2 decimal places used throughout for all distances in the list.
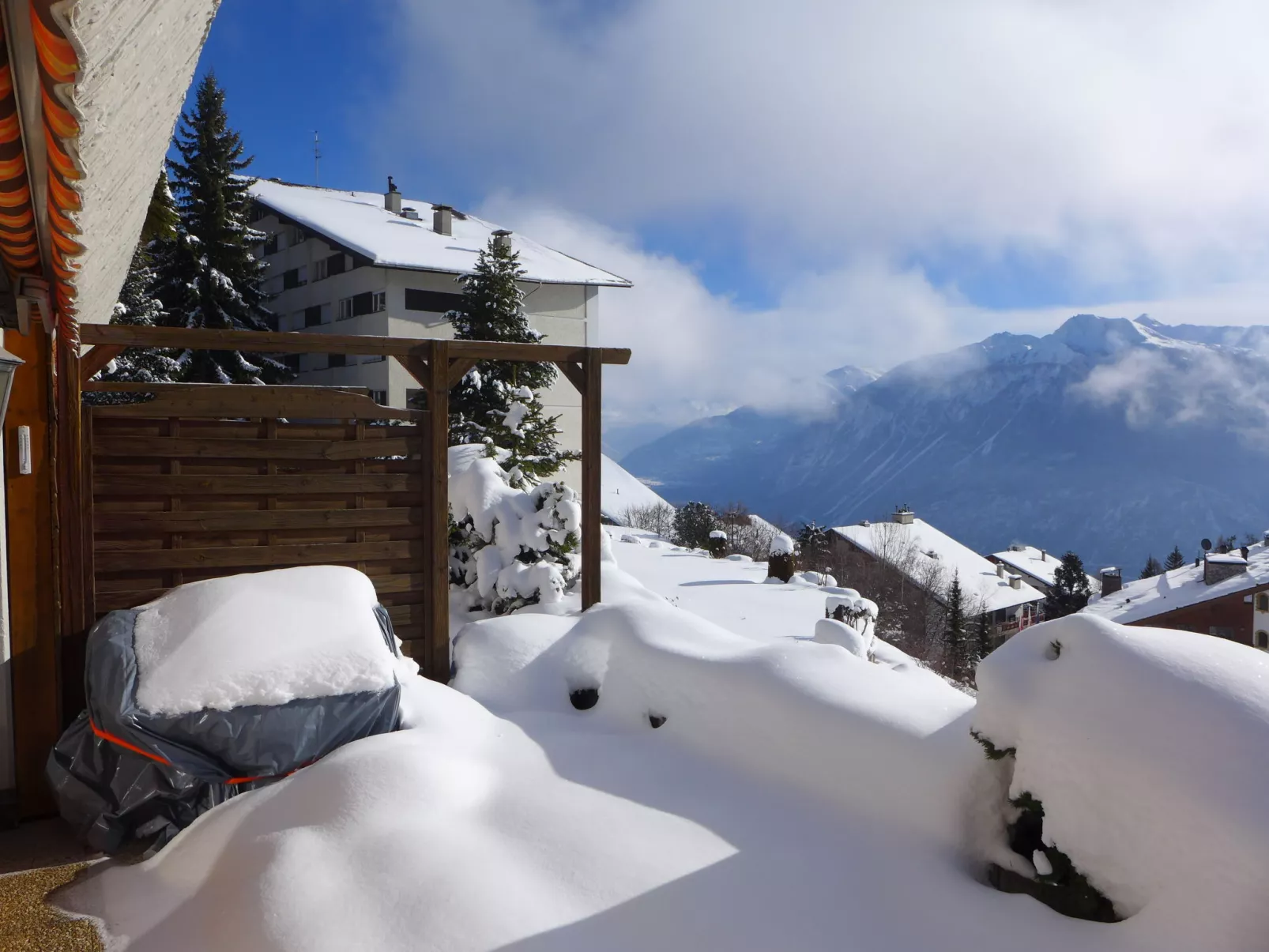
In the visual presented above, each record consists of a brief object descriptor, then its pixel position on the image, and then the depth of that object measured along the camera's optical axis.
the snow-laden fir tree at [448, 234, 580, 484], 15.45
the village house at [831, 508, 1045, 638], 37.00
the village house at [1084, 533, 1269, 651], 29.84
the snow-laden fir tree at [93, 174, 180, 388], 14.90
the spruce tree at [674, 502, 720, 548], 30.61
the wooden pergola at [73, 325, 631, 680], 5.05
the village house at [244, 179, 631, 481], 23.22
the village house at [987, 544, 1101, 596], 49.56
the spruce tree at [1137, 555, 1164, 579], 60.88
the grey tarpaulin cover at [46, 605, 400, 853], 3.90
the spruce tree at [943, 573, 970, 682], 26.11
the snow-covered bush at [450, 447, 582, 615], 7.58
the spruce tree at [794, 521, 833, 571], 34.88
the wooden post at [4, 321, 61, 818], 4.46
